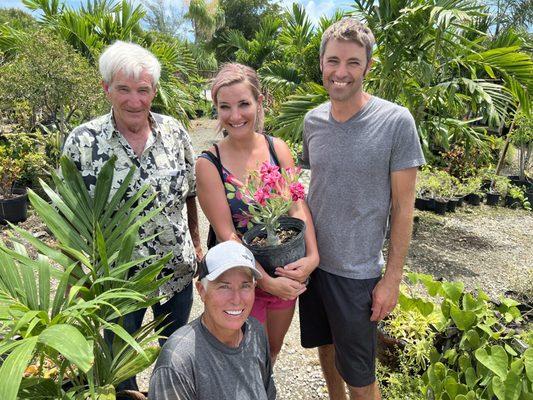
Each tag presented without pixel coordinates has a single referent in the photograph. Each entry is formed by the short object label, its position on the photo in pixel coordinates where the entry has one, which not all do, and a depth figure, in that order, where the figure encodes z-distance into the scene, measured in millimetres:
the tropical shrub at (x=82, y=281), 1312
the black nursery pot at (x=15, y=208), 5824
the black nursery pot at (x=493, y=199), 7620
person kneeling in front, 1479
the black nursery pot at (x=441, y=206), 6926
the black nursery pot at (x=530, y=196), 7948
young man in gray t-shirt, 1846
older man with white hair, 1846
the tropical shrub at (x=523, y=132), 7586
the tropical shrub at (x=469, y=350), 1834
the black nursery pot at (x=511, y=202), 7570
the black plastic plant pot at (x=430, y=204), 6980
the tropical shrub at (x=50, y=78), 5418
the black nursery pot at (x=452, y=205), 7064
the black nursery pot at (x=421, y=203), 7039
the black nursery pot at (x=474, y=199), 7477
